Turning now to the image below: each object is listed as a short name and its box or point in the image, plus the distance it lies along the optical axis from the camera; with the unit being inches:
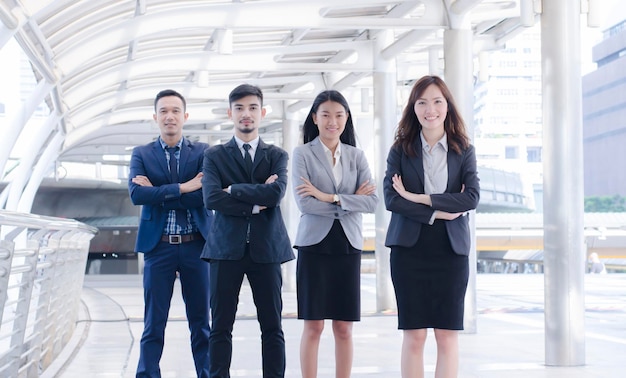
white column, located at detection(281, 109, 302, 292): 749.3
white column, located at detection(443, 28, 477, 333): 375.2
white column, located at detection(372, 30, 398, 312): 493.7
